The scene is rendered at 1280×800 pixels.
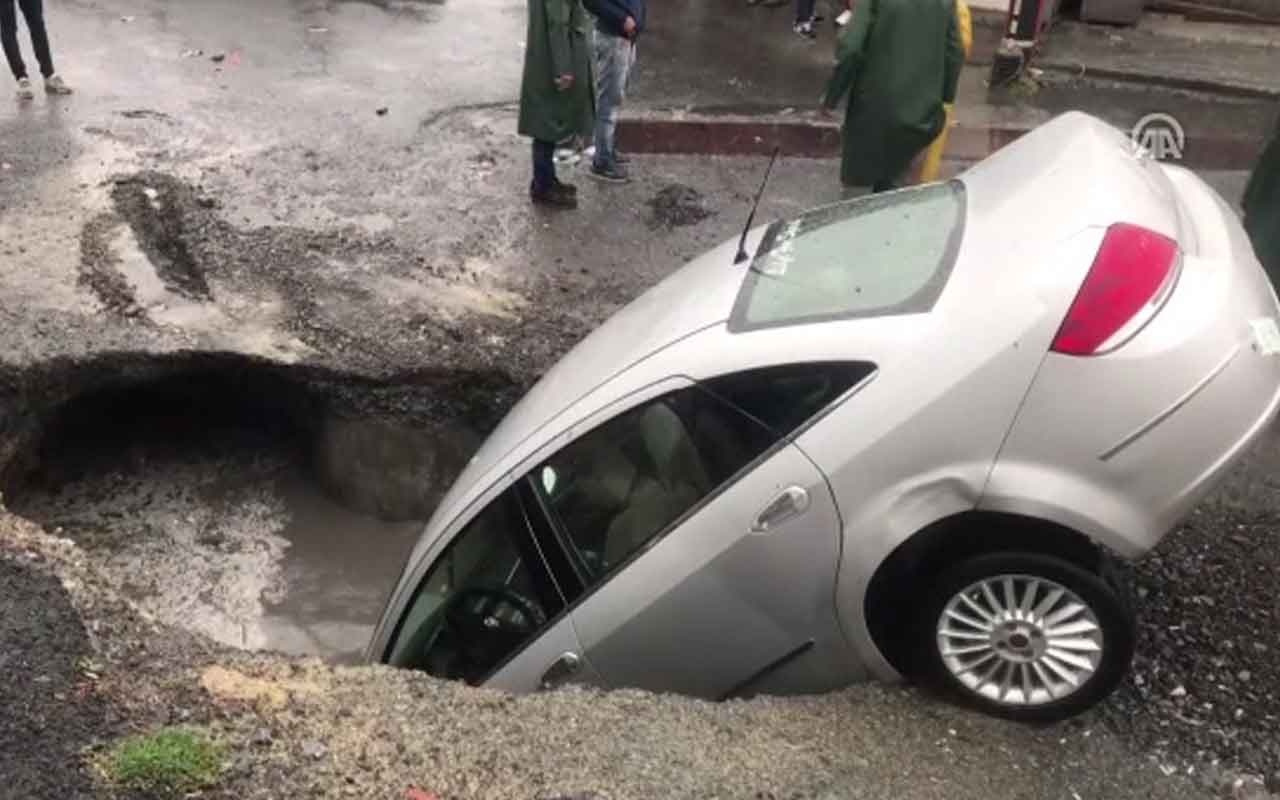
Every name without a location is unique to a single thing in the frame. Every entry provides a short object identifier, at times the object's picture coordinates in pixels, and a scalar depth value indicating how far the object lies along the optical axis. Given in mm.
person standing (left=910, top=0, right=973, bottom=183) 7414
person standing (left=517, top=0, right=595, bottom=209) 7902
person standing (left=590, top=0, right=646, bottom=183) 8320
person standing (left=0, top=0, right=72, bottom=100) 9523
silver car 3578
